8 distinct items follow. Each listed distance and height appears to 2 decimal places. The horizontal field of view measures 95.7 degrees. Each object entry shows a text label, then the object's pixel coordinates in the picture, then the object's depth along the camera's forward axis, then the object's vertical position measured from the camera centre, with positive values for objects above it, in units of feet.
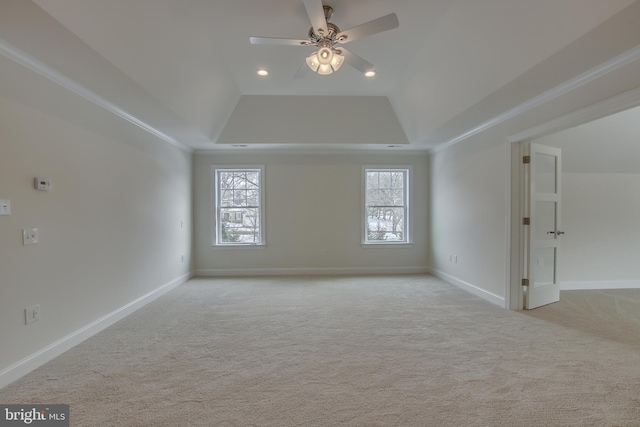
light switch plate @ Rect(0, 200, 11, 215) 6.69 -0.02
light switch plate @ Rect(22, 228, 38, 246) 7.30 -0.76
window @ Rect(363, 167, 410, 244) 18.99 +0.03
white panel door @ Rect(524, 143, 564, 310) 11.44 -0.84
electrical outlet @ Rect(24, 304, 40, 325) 7.29 -2.75
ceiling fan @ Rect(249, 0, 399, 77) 6.93 +4.42
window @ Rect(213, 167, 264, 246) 18.57 -0.01
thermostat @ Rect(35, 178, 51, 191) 7.63 +0.60
